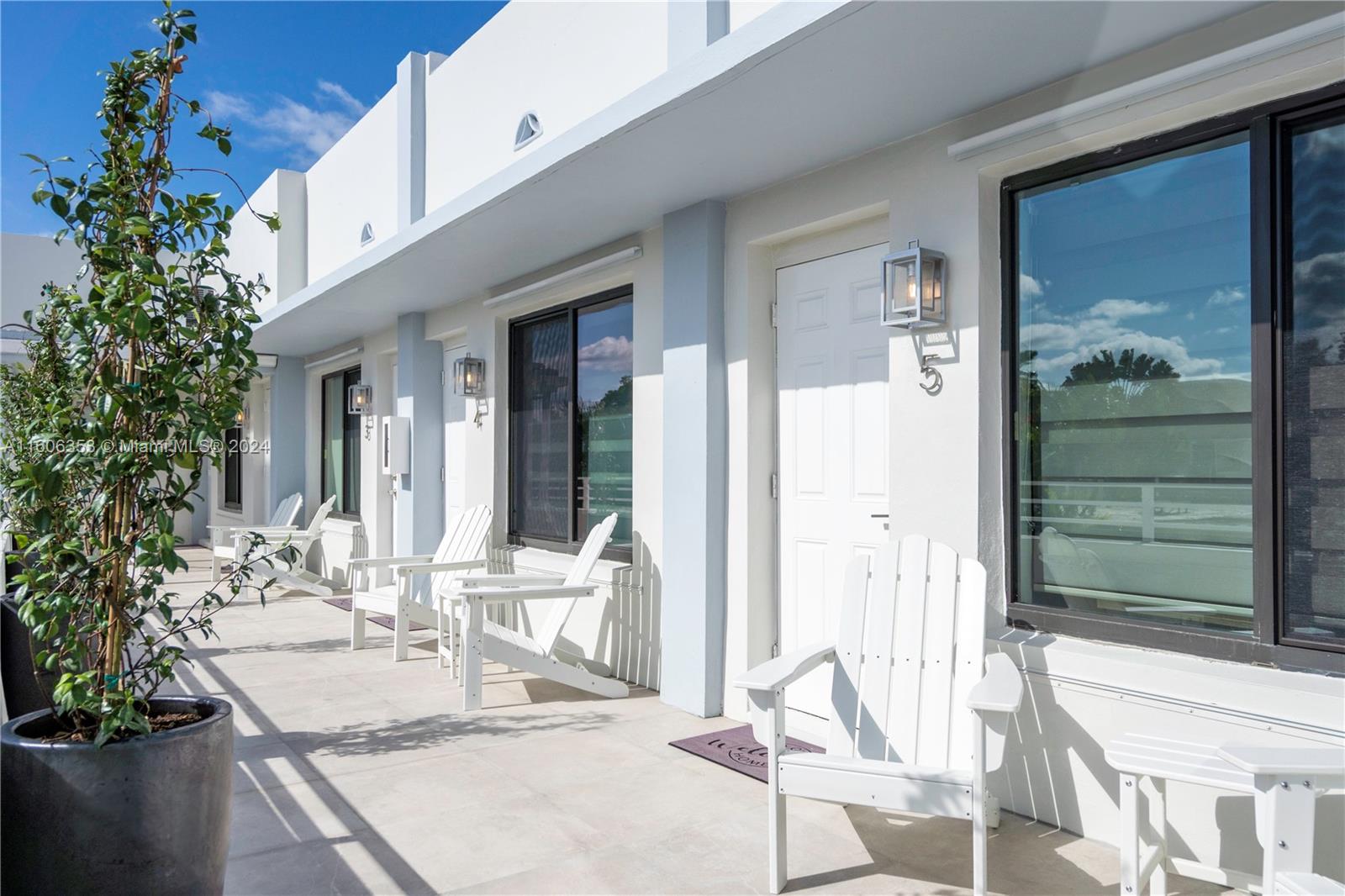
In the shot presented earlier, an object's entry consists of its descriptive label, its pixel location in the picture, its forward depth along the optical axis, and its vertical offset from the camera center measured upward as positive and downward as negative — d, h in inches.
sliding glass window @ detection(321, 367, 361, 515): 369.1 +2.7
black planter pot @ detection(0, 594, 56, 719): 132.9 -31.5
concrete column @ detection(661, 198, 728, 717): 171.5 -3.5
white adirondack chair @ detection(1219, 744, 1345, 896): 77.1 -30.0
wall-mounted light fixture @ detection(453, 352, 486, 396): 259.3 +21.2
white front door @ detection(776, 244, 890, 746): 151.9 +1.4
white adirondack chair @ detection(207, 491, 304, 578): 348.5 -30.7
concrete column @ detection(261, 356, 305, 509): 410.0 +10.5
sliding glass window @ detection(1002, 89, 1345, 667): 101.0 +7.1
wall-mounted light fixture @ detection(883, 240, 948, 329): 131.0 +23.1
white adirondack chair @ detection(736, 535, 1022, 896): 96.5 -30.0
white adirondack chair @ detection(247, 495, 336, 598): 315.6 -41.9
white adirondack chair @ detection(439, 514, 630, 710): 177.3 -36.0
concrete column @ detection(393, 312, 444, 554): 291.6 +5.6
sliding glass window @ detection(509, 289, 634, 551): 214.5 +7.6
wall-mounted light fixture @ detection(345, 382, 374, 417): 334.2 +18.8
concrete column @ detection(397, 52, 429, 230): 264.4 +91.4
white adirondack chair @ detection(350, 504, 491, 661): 223.8 -30.3
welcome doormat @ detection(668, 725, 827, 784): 142.9 -49.4
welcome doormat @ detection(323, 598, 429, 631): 276.7 -53.0
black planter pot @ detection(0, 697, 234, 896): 76.3 -30.6
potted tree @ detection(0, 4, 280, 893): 77.0 -5.1
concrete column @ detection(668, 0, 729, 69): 152.3 +71.4
